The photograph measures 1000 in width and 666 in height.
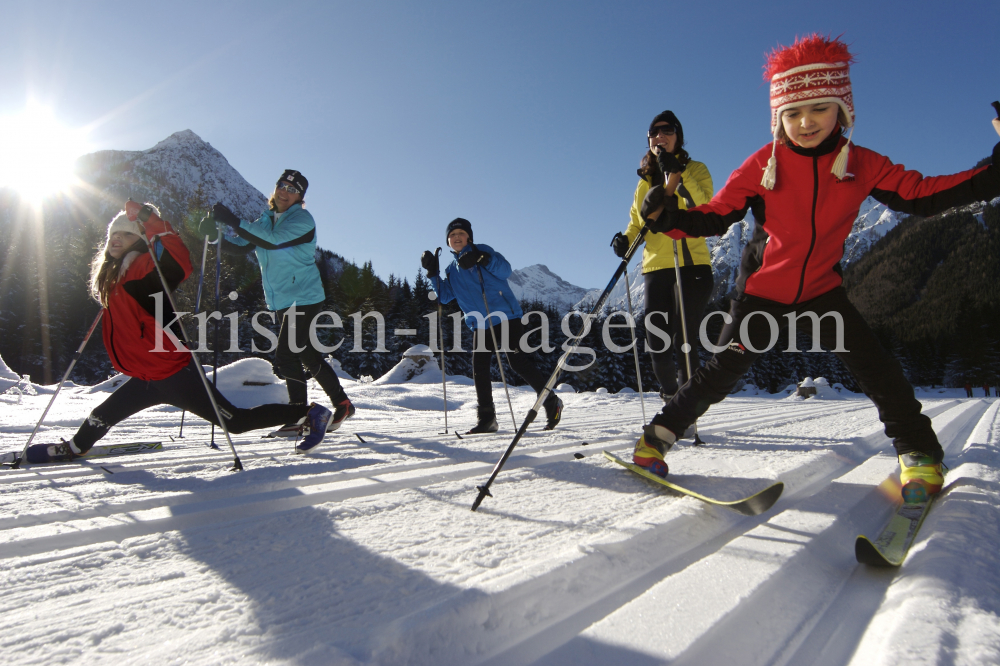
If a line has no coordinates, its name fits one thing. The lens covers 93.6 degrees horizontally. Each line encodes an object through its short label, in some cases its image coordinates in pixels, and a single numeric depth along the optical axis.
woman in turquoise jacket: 3.55
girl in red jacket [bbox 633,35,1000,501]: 1.74
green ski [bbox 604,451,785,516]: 1.44
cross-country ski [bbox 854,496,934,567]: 1.03
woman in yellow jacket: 3.05
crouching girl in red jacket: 2.49
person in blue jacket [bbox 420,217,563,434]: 4.02
